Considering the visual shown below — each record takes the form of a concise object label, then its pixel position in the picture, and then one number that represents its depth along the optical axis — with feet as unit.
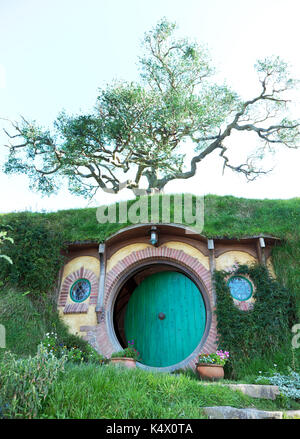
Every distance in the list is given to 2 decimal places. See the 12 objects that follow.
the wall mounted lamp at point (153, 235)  24.58
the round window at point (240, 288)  23.61
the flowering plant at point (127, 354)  21.09
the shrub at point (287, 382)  16.25
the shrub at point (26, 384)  11.23
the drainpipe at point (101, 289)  24.23
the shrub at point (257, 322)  21.33
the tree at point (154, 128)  33.50
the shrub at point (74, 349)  21.35
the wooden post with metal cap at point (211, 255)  24.47
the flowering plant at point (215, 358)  20.04
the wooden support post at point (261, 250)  24.00
